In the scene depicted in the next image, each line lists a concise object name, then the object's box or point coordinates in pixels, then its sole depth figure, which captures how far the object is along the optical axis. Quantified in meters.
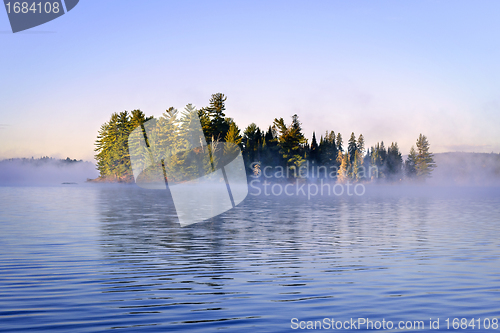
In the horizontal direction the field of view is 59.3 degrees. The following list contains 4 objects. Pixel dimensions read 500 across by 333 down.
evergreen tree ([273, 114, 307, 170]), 171.38
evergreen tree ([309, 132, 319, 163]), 196.25
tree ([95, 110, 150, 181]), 165.38
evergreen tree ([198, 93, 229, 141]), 159.50
